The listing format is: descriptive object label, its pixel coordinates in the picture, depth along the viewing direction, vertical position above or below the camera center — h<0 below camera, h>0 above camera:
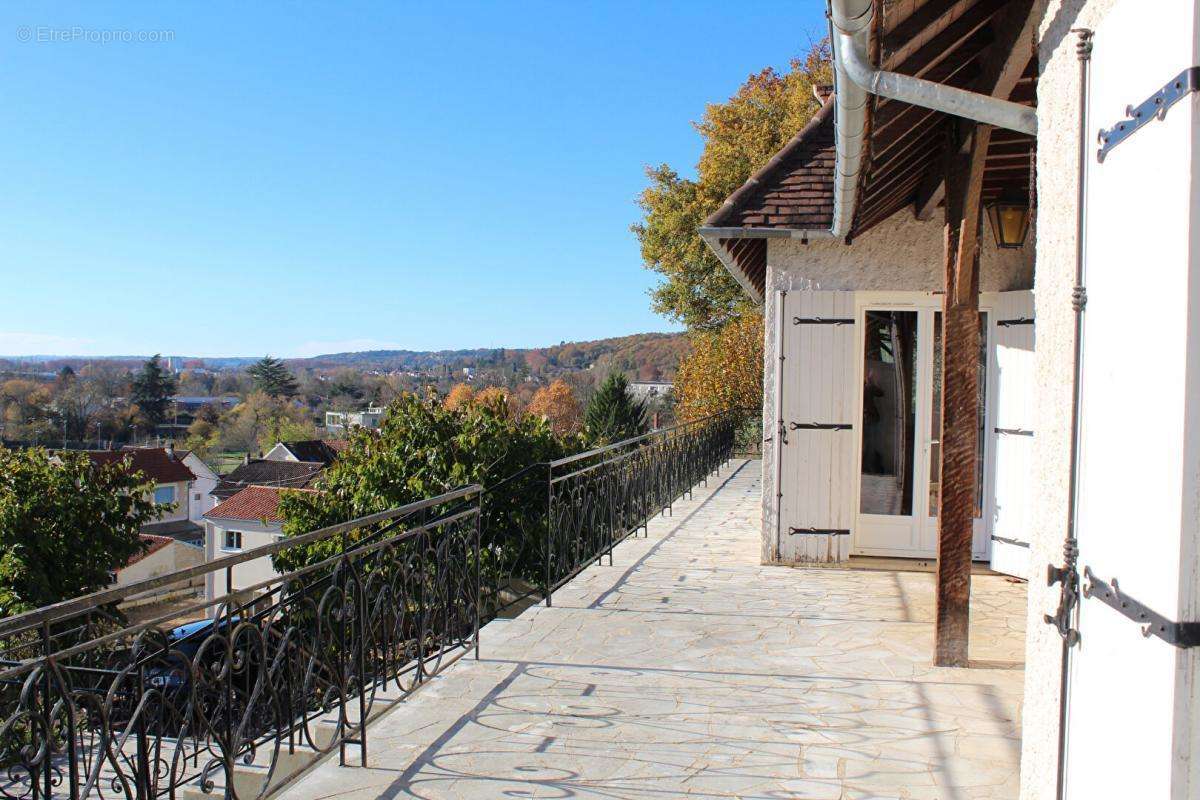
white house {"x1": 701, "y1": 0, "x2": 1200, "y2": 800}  1.59 +0.24
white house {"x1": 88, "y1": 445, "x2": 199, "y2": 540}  48.53 -5.60
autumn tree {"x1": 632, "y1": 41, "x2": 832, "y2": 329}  20.98 +4.99
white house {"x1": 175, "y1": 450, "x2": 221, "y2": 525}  56.66 -7.11
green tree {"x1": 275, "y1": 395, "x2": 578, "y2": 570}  9.71 -0.89
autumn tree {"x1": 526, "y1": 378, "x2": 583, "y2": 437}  51.72 -0.96
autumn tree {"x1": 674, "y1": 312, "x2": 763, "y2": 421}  19.69 +0.36
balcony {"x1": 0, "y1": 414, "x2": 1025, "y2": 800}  2.80 -1.47
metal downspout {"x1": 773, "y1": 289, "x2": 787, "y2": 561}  7.20 -0.06
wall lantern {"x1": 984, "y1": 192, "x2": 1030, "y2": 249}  6.16 +1.19
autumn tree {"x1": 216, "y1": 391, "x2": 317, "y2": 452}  72.50 -3.56
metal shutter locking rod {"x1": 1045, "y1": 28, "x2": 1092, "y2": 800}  2.09 +0.03
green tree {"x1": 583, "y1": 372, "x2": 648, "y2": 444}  27.39 -0.71
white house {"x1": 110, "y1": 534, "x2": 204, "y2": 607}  40.75 -8.75
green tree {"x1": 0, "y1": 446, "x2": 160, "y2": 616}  11.21 -1.93
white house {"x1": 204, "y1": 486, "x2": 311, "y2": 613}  37.00 -5.90
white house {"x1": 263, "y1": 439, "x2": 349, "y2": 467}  58.00 -4.56
